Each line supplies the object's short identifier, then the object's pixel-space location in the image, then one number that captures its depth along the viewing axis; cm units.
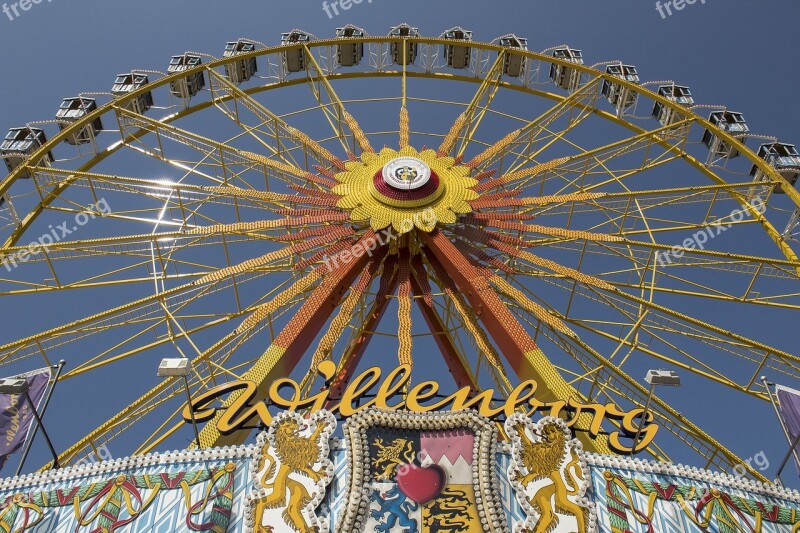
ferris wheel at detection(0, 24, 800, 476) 1588
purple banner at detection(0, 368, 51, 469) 1252
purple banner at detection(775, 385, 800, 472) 1316
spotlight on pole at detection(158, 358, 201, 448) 1203
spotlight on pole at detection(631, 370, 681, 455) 1227
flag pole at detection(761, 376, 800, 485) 1266
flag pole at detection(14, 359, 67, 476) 1219
